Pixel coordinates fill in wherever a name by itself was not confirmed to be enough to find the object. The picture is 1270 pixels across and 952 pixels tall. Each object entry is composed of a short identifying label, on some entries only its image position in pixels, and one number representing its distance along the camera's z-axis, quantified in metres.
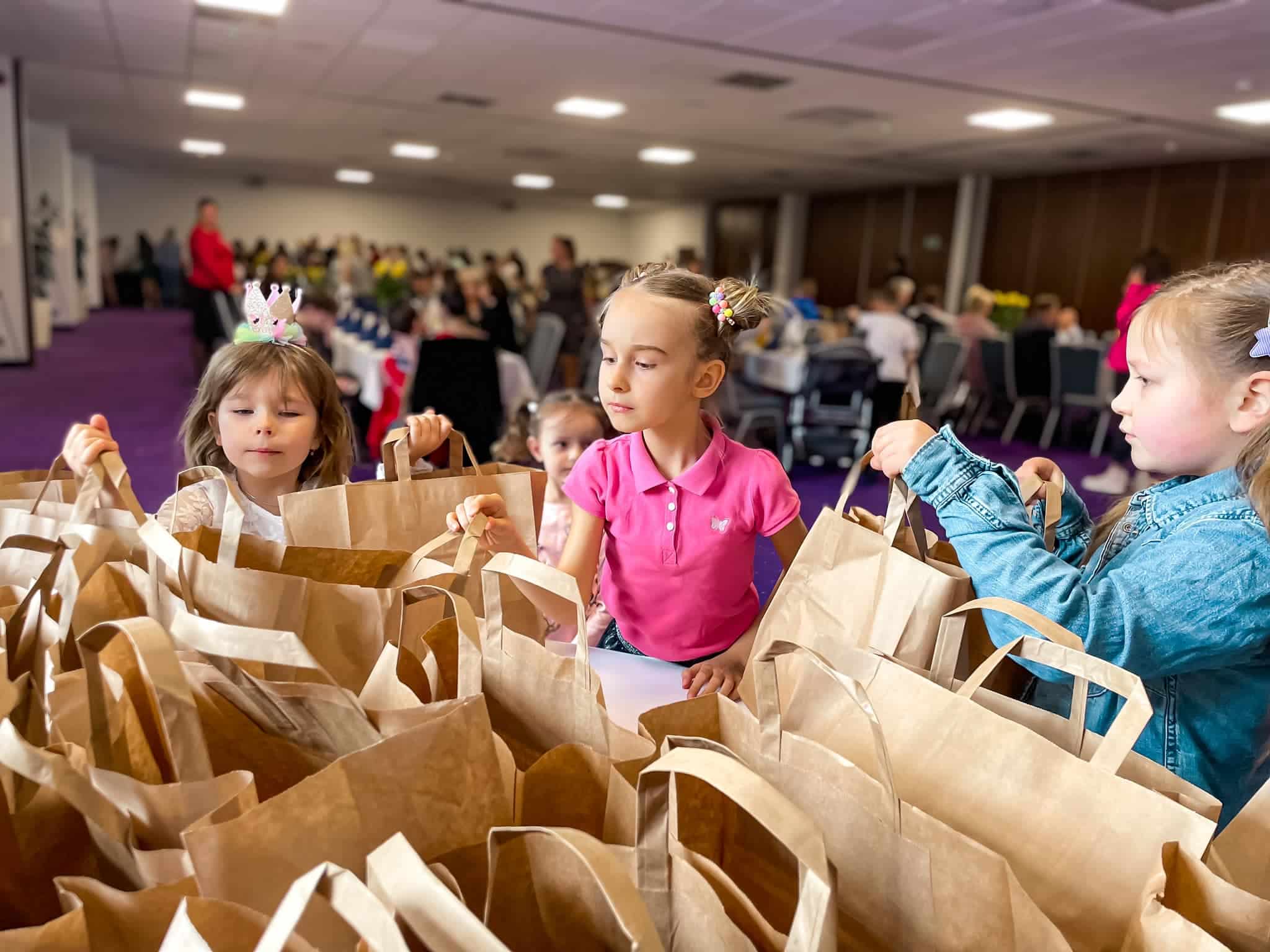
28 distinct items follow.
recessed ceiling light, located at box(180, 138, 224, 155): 12.17
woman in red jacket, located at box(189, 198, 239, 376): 6.68
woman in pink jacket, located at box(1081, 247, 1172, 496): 4.92
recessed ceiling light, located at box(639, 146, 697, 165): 10.41
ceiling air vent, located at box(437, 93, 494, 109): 7.74
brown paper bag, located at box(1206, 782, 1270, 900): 0.64
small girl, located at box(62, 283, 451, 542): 1.34
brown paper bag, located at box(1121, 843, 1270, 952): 0.54
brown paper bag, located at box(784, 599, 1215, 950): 0.61
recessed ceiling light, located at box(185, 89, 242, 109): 8.35
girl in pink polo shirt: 1.15
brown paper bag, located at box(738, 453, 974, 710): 0.85
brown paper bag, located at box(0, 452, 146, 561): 0.93
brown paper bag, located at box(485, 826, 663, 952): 0.58
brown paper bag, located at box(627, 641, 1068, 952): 0.56
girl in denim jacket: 0.82
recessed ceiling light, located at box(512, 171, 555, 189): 13.95
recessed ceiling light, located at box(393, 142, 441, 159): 11.14
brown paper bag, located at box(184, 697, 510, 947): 0.58
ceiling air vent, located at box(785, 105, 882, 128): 7.58
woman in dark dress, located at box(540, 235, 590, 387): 6.57
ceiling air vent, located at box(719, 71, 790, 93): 6.41
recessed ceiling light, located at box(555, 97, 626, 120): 7.71
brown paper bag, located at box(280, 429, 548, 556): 1.06
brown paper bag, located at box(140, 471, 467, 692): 0.85
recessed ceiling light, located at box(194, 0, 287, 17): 5.17
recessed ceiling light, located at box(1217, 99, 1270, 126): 6.61
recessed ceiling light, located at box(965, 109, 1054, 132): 7.40
